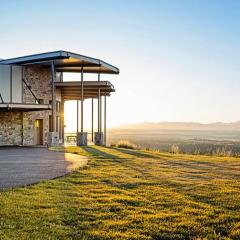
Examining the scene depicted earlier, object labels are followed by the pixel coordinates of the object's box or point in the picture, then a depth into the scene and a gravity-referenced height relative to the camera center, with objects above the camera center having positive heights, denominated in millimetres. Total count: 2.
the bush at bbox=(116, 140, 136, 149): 26288 -1340
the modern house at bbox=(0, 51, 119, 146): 23625 +2651
